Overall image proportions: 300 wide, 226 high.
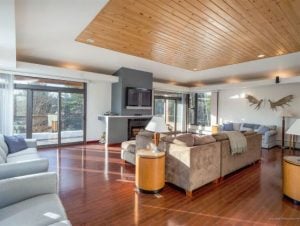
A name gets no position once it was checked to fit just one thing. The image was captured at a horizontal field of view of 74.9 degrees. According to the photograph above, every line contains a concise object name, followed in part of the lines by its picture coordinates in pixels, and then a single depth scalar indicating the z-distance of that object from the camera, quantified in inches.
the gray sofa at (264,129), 277.9
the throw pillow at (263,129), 286.9
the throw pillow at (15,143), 152.4
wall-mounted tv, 294.1
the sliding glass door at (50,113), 237.3
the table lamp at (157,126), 132.6
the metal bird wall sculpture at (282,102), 293.7
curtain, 210.7
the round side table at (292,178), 115.3
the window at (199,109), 414.3
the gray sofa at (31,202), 63.7
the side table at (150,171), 124.7
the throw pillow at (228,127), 332.6
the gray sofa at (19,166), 93.4
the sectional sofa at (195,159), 125.3
